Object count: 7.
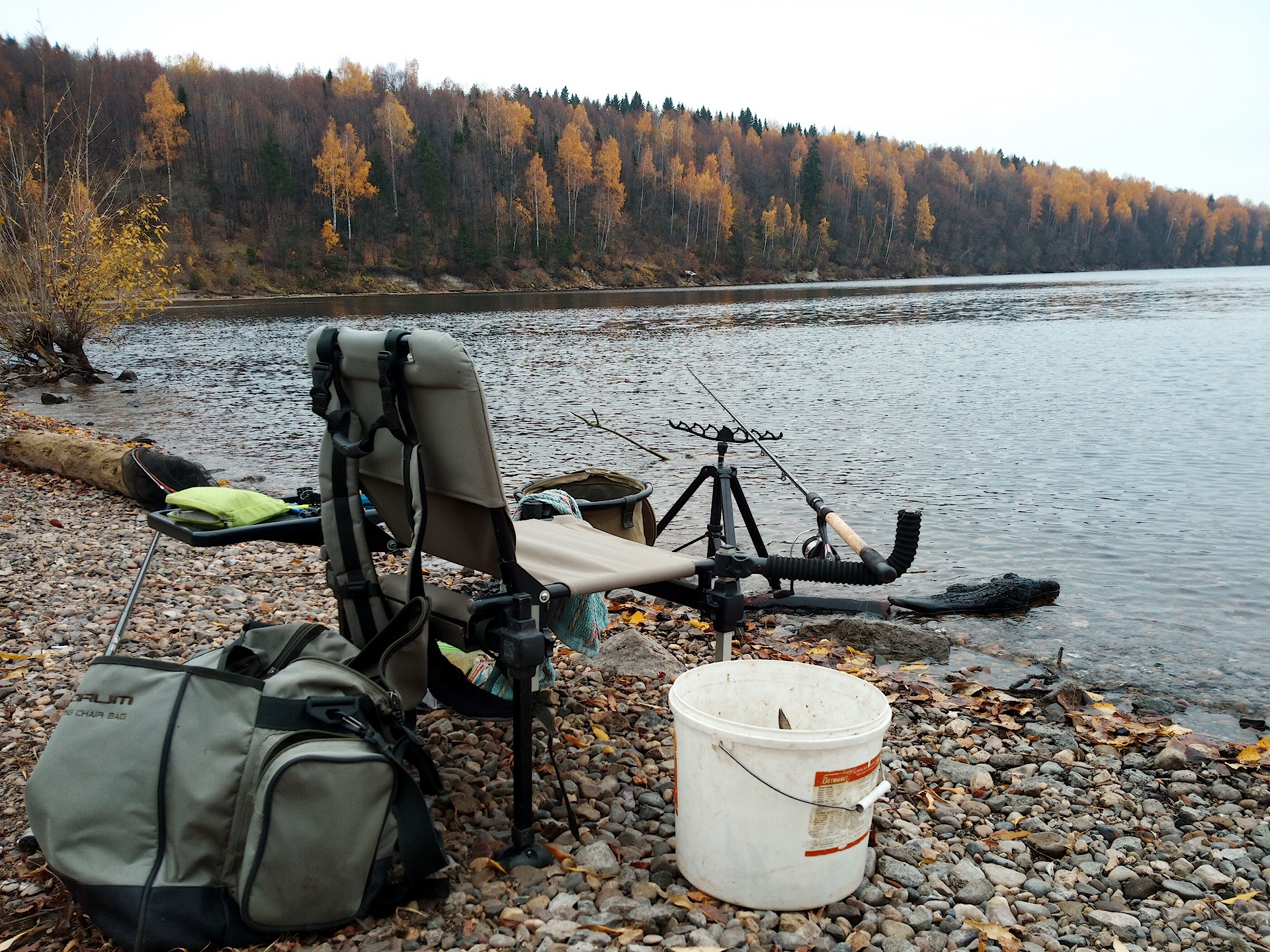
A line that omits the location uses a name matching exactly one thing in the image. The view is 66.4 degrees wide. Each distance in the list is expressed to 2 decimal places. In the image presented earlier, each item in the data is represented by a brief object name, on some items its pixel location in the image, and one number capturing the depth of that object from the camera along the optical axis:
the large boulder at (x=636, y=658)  4.62
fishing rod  2.98
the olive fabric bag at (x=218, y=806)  2.26
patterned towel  3.46
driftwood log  8.72
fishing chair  2.69
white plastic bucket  2.47
